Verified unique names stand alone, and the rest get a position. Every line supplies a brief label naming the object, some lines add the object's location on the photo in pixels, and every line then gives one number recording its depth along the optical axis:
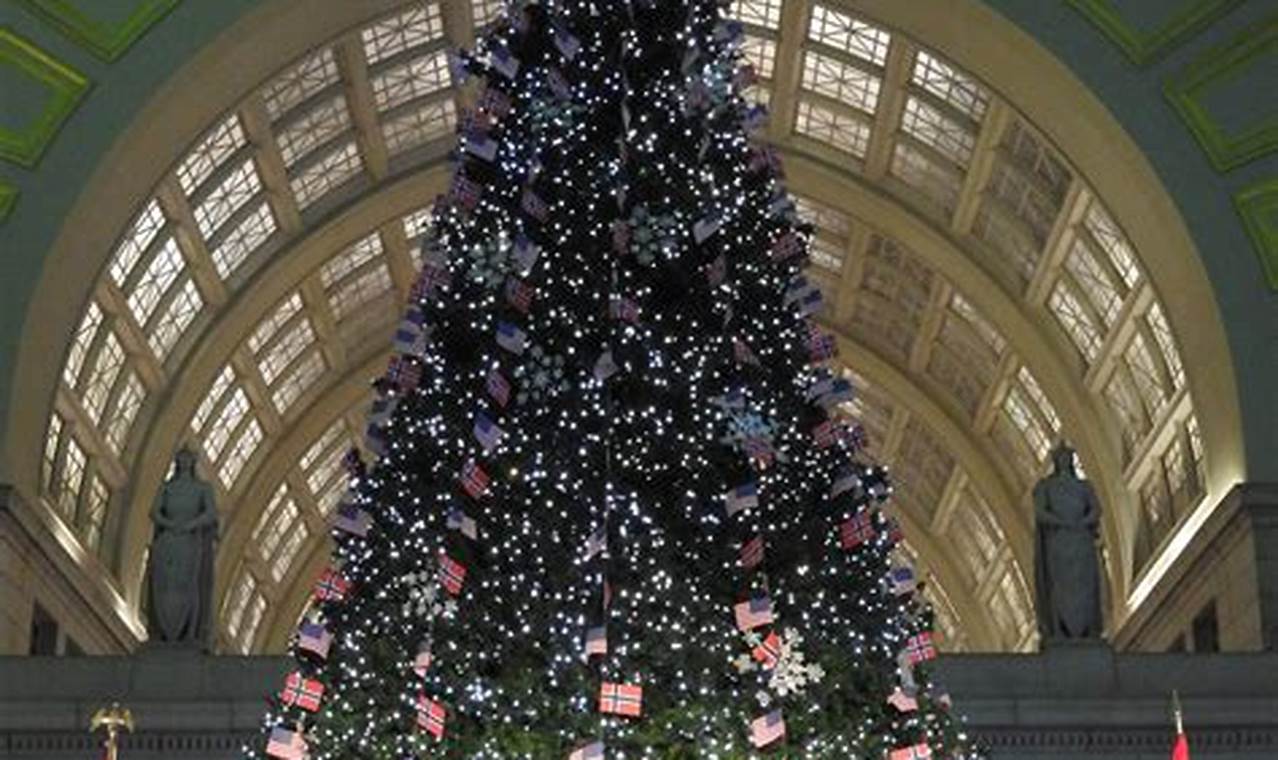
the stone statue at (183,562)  27.33
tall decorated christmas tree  18.06
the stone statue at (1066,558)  27.84
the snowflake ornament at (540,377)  18.56
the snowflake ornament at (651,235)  18.69
